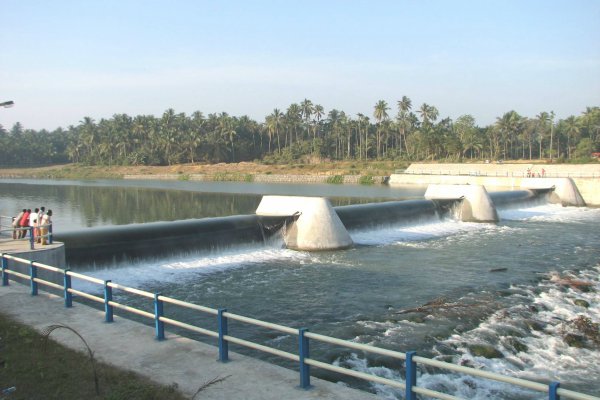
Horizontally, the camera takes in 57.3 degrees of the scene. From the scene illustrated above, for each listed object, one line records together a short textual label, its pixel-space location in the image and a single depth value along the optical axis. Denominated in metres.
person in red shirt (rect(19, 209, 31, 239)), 18.38
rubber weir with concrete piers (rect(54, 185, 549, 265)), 19.91
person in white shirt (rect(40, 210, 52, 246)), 16.20
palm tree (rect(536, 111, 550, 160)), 103.88
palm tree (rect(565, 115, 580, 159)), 97.75
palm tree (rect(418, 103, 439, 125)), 122.44
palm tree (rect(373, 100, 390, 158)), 121.00
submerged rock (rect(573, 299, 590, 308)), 15.59
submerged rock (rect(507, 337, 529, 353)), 11.97
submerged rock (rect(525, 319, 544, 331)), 13.39
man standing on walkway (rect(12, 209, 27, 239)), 18.17
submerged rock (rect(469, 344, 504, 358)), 11.63
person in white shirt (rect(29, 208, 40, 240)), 17.62
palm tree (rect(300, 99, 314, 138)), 132.00
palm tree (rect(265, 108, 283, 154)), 127.50
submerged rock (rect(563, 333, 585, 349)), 12.28
